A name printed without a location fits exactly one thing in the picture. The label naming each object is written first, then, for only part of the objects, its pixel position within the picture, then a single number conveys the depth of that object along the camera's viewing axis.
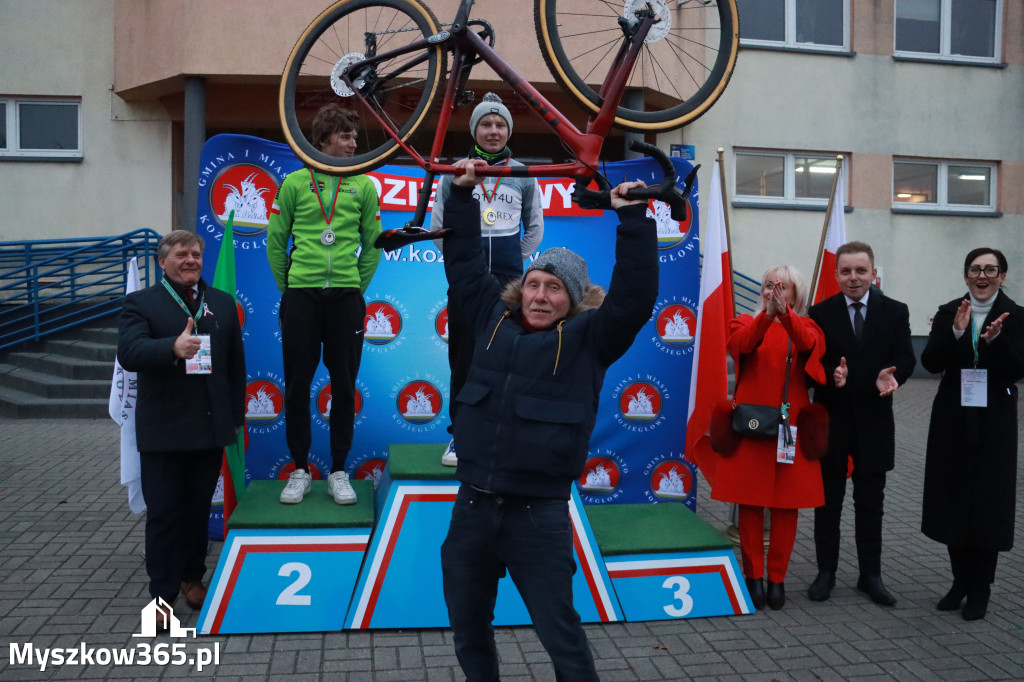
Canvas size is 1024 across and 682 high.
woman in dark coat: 4.20
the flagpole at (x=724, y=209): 5.15
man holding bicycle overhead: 2.69
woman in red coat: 4.30
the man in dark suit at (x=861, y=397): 4.42
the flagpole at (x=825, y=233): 5.37
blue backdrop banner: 5.84
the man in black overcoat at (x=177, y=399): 3.84
